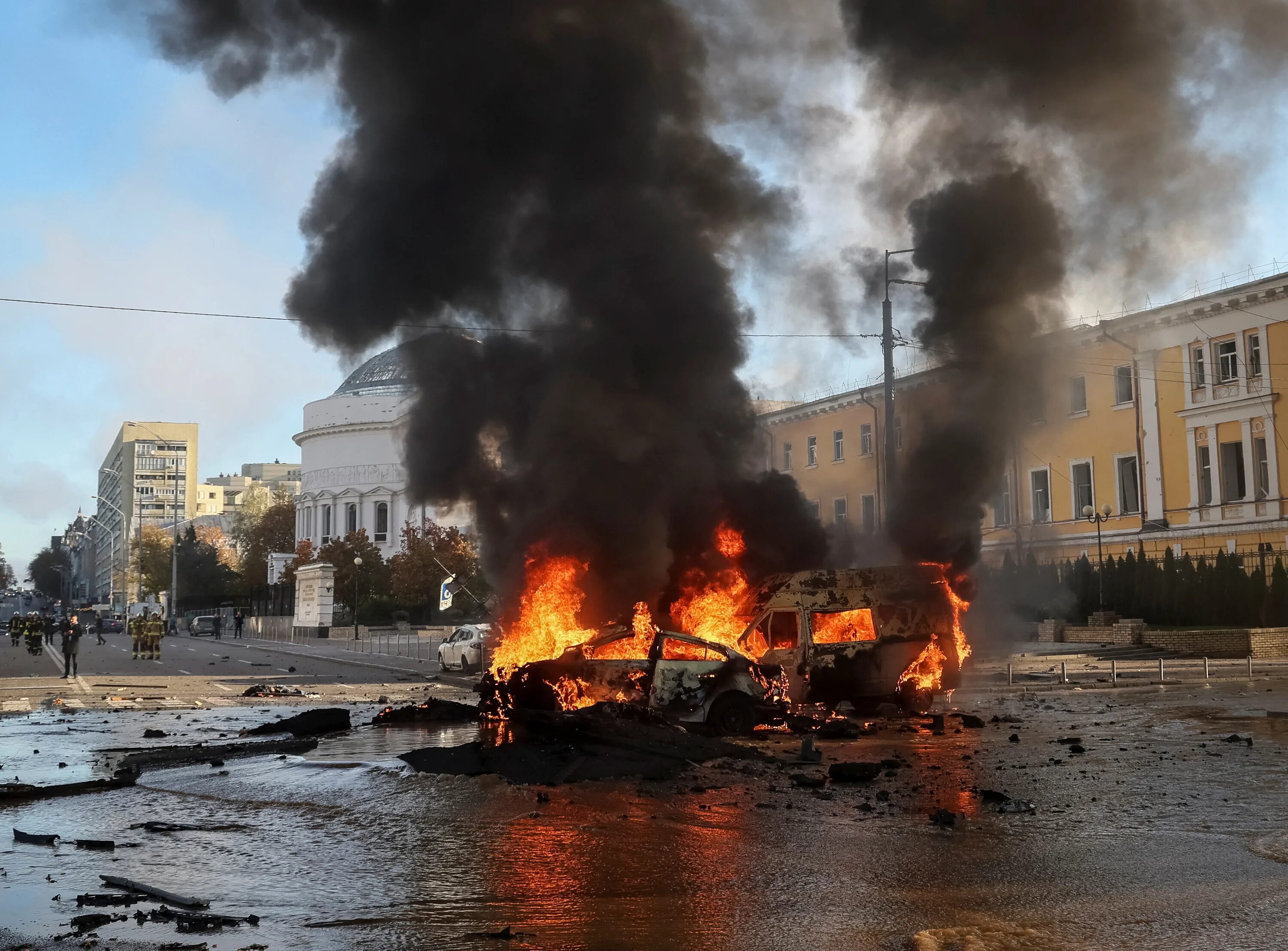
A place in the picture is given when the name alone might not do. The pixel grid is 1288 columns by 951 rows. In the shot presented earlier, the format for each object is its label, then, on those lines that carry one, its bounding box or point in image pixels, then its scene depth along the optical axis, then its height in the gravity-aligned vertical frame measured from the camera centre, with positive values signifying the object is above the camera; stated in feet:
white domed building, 322.96 +37.04
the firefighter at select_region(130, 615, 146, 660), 120.78 -2.96
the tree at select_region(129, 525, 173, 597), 342.03 +11.64
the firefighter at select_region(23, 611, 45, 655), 130.52 -3.20
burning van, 52.34 -1.67
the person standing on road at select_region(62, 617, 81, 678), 86.79 -2.73
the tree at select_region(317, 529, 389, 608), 223.51 +6.45
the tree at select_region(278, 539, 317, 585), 246.47 +8.88
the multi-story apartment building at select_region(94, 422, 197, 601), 570.87 +62.99
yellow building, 127.24 +17.04
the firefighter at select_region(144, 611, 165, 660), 120.57 -2.93
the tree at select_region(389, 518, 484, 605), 200.54 +6.59
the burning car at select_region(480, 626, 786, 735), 44.80 -3.12
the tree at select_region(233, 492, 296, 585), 313.12 +18.18
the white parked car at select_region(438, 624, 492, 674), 99.81 -4.09
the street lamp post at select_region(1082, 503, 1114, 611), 135.74 +9.44
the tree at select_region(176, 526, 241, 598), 333.21 +7.86
